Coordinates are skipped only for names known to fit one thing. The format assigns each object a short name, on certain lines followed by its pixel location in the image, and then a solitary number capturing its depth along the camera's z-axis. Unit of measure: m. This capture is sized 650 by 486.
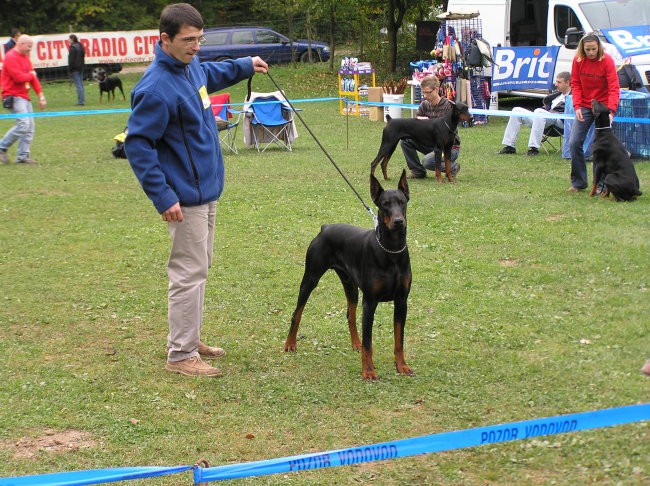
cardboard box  19.06
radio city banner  31.22
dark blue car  30.52
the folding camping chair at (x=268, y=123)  14.94
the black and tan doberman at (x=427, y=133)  11.09
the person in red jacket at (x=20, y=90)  13.55
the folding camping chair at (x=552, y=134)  13.41
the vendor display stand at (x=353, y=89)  19.84
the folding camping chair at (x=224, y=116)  14.83
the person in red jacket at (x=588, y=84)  9.48
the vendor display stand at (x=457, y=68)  17.06
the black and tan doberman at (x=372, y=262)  4.47
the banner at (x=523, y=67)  16.69
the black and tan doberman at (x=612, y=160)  9.26
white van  15.80
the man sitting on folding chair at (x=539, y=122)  12.65
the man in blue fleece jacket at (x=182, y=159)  4.49
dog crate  11.95
